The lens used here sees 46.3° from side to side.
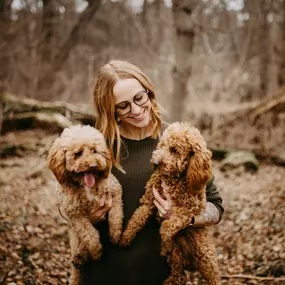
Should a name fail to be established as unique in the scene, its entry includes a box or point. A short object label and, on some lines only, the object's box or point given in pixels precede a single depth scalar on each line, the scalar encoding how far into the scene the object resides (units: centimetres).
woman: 262
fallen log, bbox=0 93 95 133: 757
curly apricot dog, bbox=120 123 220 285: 277
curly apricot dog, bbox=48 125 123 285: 271
